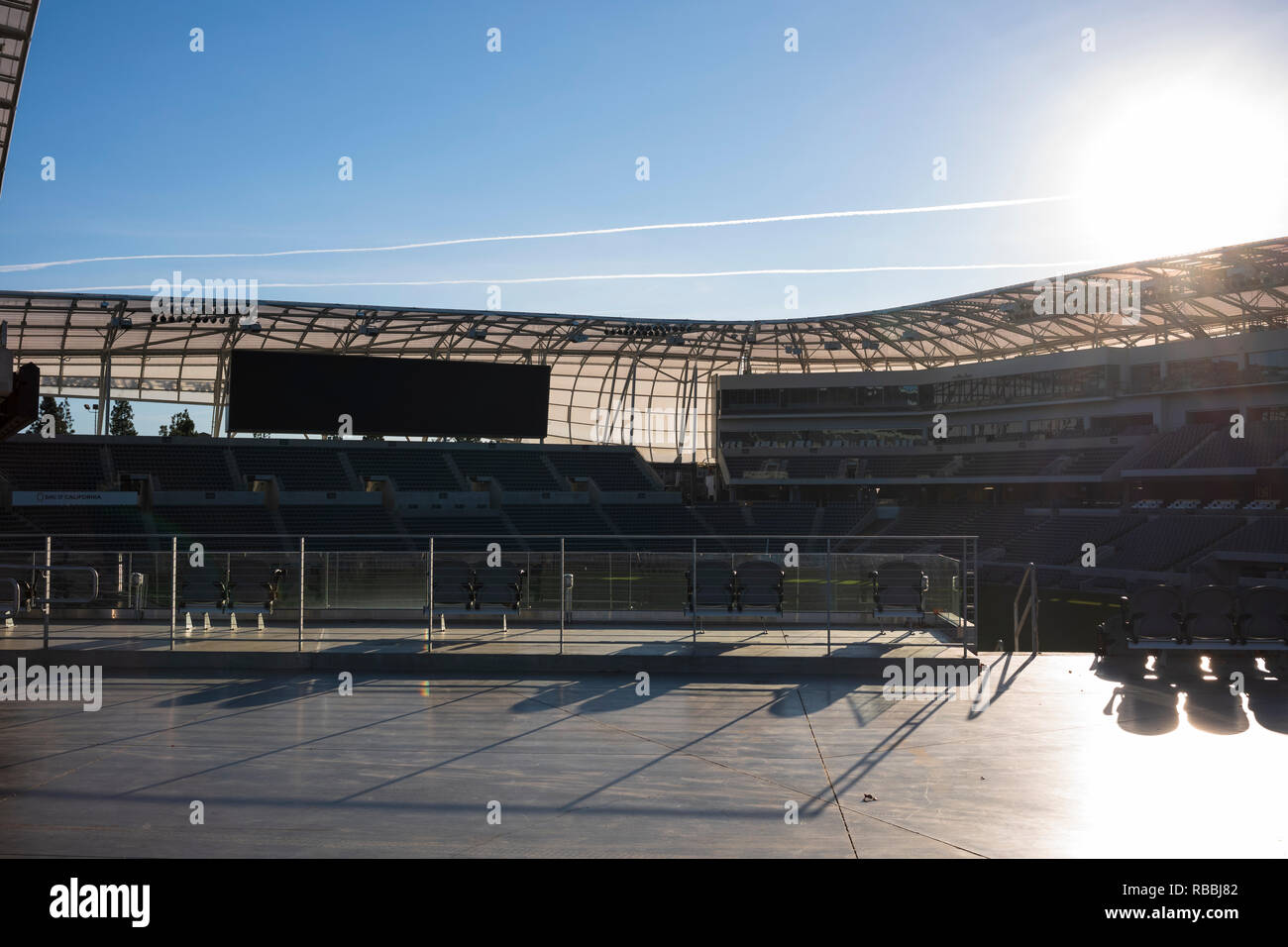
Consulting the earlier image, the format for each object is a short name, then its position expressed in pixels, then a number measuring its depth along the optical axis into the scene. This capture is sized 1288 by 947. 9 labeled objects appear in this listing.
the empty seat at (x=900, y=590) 14.48
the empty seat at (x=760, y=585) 15.13
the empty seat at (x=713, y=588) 14.92
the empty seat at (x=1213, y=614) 12.88
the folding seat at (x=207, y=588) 15.20
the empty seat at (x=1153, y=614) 12.92
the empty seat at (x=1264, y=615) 12.73
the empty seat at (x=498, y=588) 15.25
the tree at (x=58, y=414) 52.62
